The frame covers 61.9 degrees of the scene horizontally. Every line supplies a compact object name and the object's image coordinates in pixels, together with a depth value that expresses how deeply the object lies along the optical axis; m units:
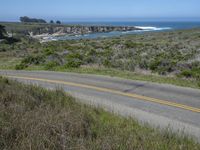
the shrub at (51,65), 13.20
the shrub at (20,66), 13.99
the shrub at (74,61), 13.03
